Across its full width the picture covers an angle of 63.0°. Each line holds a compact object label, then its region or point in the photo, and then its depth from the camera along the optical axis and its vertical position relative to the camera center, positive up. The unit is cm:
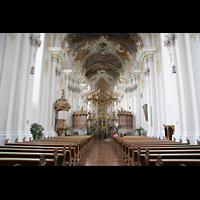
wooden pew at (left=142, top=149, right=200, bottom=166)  305 -63
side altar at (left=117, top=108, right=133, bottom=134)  2123 +73
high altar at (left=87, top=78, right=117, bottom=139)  2578 +383
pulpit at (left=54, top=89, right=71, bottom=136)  1367 +155
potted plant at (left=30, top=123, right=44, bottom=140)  938 -16
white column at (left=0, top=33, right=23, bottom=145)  694 +201
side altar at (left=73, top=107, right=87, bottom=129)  2033 +105
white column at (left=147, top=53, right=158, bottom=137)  1243 +214
